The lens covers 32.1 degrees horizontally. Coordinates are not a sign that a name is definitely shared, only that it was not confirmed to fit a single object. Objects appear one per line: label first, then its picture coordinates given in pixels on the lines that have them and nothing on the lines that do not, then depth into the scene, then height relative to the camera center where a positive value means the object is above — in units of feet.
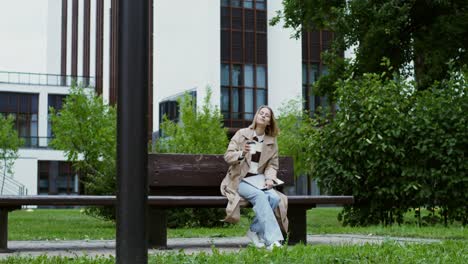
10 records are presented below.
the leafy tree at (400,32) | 66.74 +10.75
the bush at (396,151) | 45.98 +0.46
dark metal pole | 13.56 +0.46
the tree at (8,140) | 160.25 +3.84
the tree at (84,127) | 106.22 +4.43
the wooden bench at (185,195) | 28.19 -1.33
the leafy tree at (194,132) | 71.29 +3.35
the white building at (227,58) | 156.25 +20.04
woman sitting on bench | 27.62 -0.71
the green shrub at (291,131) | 128.47 +4.65
